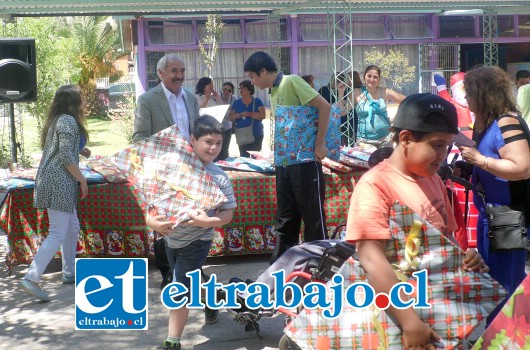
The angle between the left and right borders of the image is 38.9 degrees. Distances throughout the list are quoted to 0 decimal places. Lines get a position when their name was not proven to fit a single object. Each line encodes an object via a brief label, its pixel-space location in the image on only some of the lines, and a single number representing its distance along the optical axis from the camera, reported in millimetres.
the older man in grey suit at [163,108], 5676
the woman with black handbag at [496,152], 3666
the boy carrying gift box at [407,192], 2480
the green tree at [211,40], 19812
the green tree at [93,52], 27953
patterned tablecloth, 6348
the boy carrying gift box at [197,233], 4258
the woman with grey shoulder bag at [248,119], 10453
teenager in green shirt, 5367
